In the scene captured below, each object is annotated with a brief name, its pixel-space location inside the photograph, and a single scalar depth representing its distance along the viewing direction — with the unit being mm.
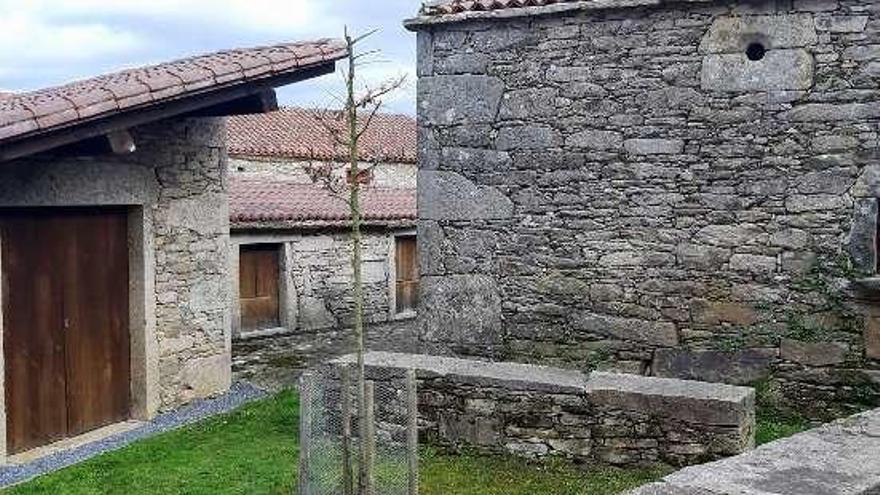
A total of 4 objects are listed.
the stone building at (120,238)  6414
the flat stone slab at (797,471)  2828
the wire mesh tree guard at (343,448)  4492
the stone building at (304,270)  11930
